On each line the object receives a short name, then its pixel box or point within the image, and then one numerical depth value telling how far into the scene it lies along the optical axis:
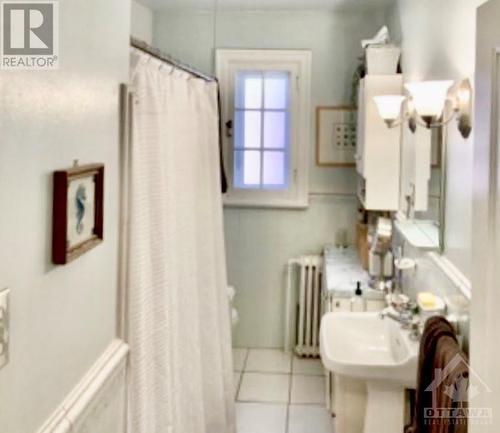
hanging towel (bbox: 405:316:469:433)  1.80
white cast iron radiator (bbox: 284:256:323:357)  4.28
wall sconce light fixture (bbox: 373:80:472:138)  2.18
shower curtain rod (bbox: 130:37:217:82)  1.99
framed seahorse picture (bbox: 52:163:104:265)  1.31
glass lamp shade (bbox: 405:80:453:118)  2.37
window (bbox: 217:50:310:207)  4.27
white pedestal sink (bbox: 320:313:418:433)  2.32
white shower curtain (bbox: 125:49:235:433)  1.96
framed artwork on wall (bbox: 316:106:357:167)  4.29
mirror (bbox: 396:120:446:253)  2.52
